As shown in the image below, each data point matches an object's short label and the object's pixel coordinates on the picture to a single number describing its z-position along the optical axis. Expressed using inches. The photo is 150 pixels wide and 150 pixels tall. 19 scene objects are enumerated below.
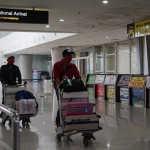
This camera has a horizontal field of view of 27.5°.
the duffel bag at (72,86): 247.1
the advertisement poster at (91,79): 700.7
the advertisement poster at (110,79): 621.6
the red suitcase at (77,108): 243.8
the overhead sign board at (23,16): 386.9
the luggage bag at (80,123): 241.0
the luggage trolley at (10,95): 331.1
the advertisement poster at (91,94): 663.8
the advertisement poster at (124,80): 579.4
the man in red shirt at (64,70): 263.9
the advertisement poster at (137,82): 524.7
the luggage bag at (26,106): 307.6
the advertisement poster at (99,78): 666.6
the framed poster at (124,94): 567.5
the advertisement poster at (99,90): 656.7
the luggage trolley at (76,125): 241.0
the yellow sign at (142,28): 453.0
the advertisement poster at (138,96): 518.9
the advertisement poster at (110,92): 615.6
